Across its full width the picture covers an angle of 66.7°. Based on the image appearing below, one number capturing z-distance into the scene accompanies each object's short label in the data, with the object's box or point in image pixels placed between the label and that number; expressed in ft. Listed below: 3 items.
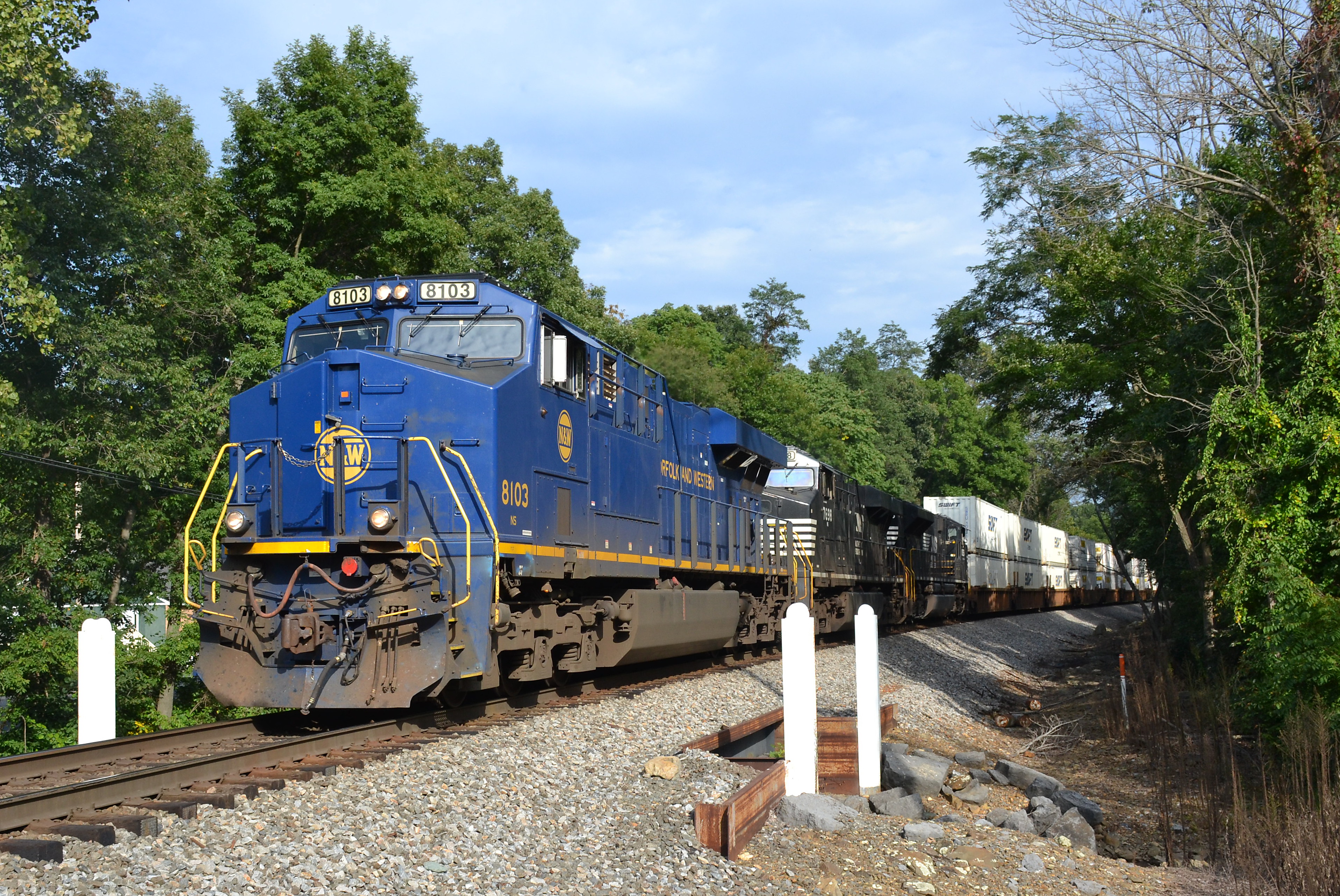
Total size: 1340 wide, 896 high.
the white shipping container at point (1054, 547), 132.87
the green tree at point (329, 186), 63.10
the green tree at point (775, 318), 215.92
